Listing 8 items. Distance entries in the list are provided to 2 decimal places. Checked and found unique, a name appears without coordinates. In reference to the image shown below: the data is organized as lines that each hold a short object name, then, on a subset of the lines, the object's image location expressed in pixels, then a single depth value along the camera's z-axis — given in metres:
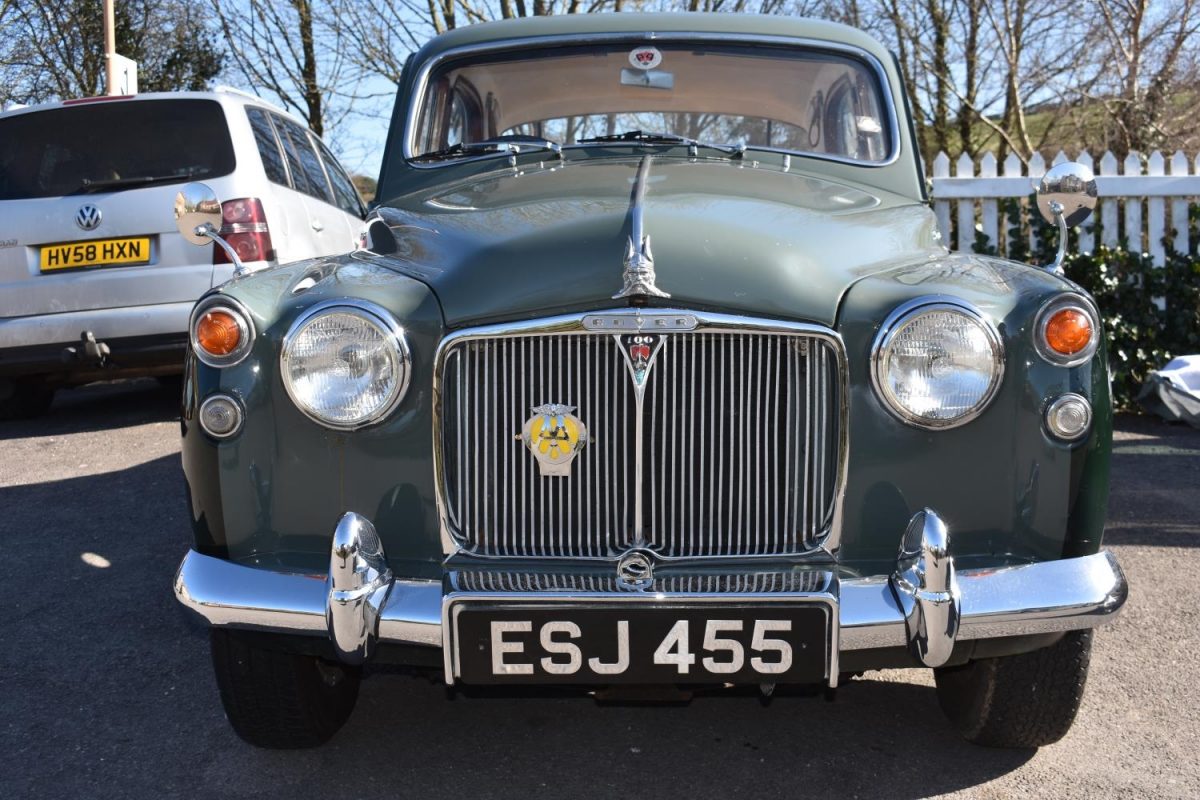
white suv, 6.36
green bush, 7.13
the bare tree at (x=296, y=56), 17.48
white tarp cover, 6.71
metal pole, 11.20
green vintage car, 2.25
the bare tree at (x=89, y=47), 18.50
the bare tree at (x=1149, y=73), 12.71
